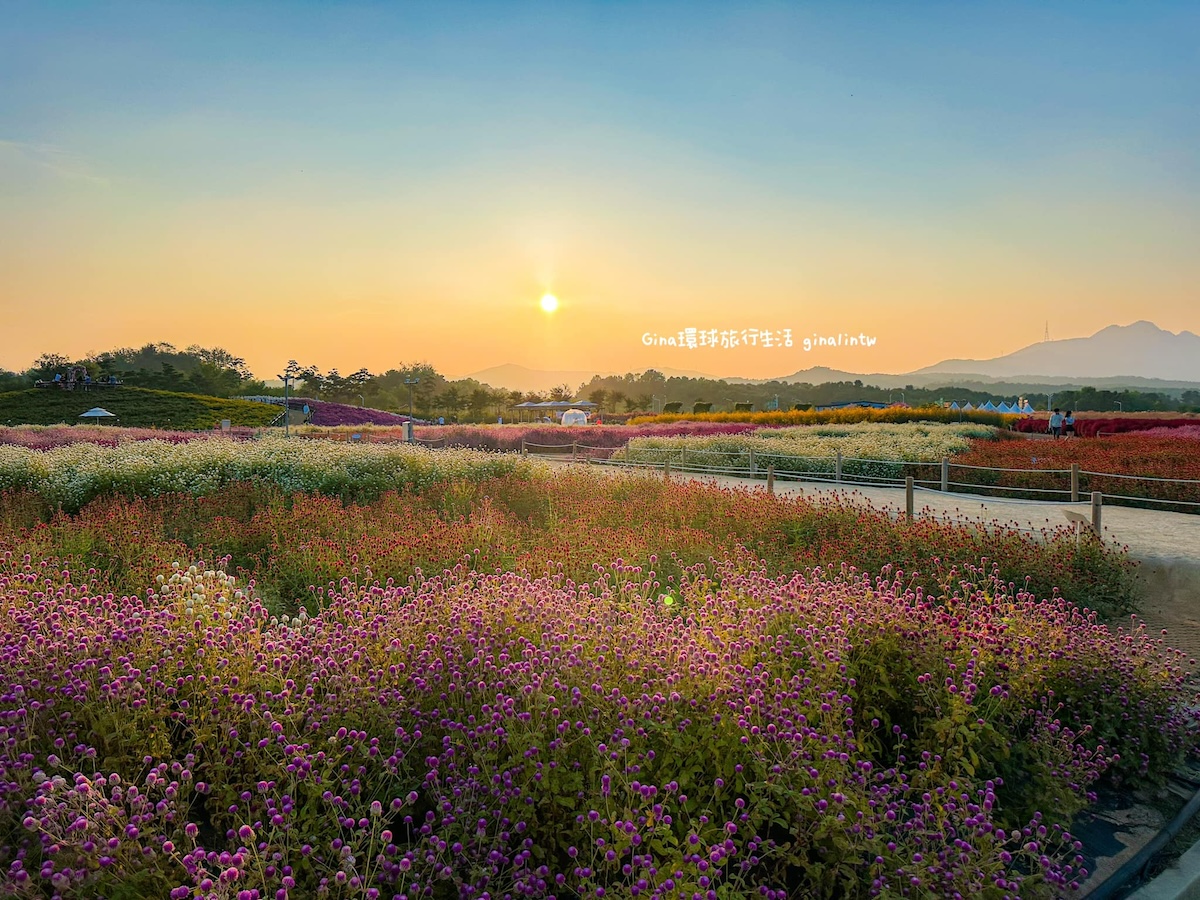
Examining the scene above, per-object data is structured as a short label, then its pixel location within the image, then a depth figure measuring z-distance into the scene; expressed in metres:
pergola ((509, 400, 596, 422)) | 66.60
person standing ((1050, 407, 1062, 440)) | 27.89
